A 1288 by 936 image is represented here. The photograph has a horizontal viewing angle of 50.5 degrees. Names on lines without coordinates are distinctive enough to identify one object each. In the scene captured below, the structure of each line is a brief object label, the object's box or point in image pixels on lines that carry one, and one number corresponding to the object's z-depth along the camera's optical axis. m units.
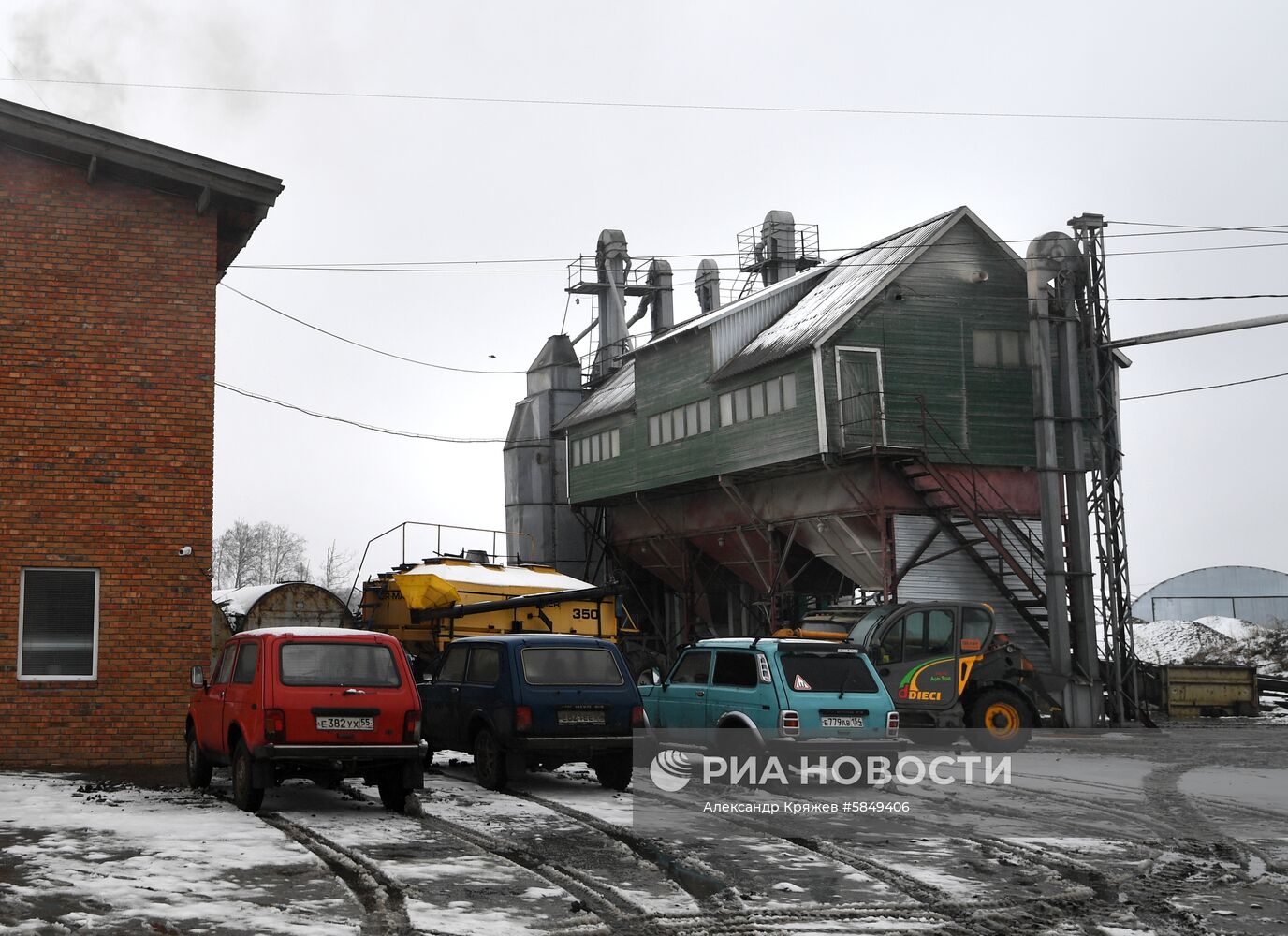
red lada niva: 12.25
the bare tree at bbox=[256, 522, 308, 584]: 114.06
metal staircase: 29.47
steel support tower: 28.14
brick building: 16.03
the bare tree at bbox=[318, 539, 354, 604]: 90.97
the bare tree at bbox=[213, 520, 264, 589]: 113.88
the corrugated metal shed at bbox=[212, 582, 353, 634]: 24.19
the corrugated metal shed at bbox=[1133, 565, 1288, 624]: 58.84
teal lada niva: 14.85
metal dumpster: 29.92
